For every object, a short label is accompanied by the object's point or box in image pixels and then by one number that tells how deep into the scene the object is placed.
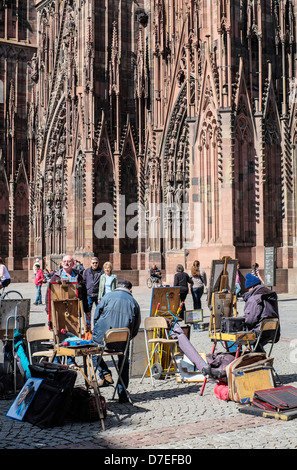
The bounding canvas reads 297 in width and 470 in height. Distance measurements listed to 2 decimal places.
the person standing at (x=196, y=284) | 30.49
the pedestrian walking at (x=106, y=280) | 21.53
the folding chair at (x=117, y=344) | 14.28
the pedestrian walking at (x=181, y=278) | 28.69
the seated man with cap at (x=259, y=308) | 16.47
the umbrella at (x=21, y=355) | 14.87
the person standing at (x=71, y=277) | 16.73
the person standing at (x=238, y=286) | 38.71
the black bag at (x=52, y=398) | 12.66
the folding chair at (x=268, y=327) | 15.97
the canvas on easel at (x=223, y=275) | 22.22
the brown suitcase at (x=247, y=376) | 14.20
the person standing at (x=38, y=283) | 41.72
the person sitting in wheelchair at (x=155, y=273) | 50.09
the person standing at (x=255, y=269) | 39.69
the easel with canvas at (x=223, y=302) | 16.03
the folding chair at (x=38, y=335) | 15.45
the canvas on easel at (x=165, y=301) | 18.30
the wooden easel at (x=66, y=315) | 13.72
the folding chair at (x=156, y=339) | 16.64
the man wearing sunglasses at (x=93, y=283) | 23.19
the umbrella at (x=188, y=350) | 15.56
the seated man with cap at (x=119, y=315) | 14.80
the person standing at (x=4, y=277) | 22.61
